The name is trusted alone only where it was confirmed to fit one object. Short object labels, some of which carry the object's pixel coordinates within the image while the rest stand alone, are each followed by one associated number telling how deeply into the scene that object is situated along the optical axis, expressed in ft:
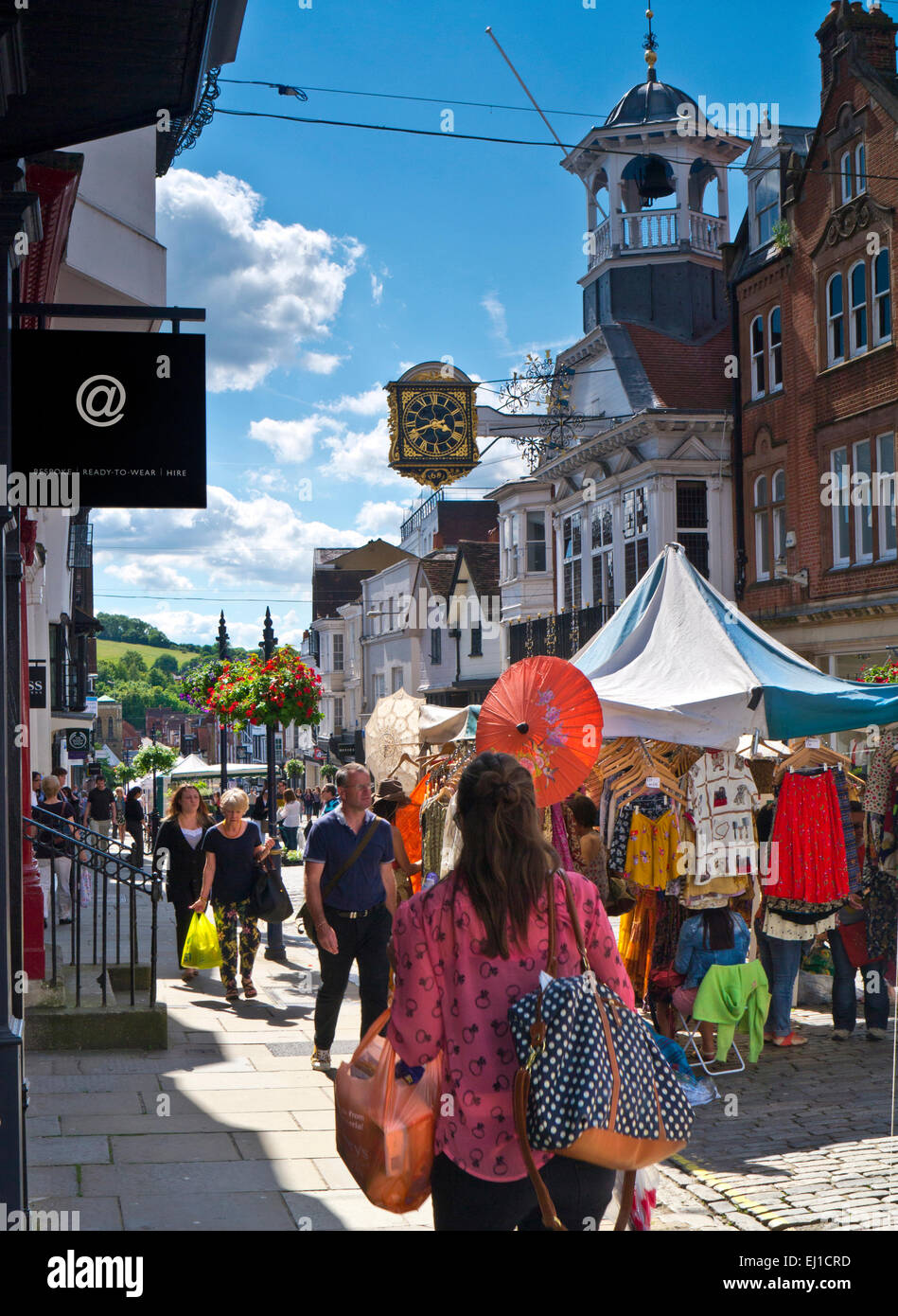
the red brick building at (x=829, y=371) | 72.02
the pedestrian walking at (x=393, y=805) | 36.27
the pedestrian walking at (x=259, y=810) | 85.64
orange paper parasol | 26.35
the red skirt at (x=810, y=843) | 28.94
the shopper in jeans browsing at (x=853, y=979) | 29.58
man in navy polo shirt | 24.70
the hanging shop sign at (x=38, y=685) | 57.62
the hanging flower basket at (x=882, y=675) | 44.60
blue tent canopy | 28.32
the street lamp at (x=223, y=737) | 97.30
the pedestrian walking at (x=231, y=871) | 33.78
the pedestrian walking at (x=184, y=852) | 38.17
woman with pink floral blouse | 11.14
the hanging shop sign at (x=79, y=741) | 125.08
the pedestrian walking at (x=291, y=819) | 91.09
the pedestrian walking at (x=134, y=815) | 85.30
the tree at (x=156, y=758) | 179.11
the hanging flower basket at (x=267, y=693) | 52.37
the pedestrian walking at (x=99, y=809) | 75.51
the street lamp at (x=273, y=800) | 43.68
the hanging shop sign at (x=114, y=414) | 17.03
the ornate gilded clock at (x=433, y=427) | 59.98
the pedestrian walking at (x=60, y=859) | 46.38
